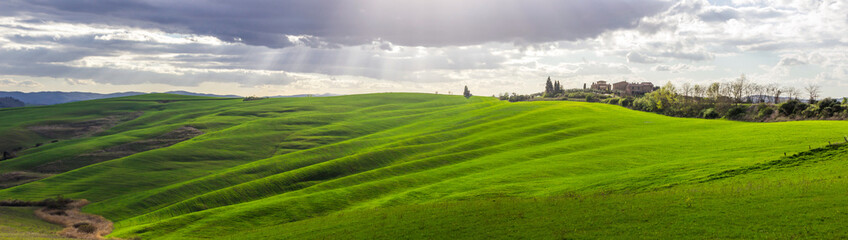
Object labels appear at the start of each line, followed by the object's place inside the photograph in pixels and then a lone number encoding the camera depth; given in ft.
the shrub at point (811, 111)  298.90
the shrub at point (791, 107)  316.01
